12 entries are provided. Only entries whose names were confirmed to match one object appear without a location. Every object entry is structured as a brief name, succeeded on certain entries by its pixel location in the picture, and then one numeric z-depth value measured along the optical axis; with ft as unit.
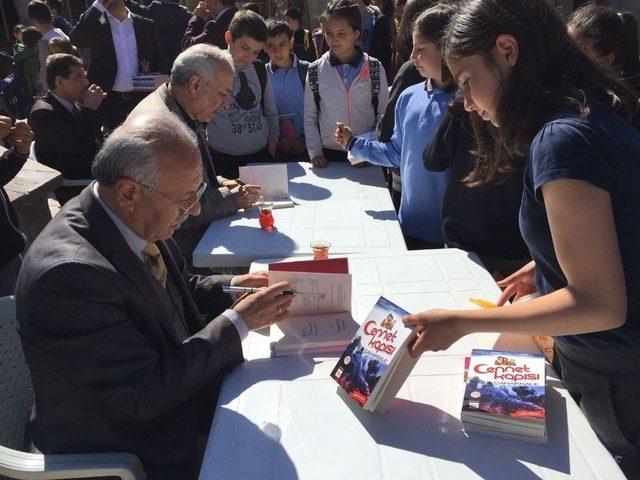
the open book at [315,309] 5.56
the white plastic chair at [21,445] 4.59
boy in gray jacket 11.78
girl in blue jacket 8.25
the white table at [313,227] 7.97
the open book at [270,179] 9.92
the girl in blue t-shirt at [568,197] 3.80
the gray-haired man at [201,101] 9.04
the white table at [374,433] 4.04
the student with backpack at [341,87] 11.68
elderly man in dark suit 4.50
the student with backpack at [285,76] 13.99
